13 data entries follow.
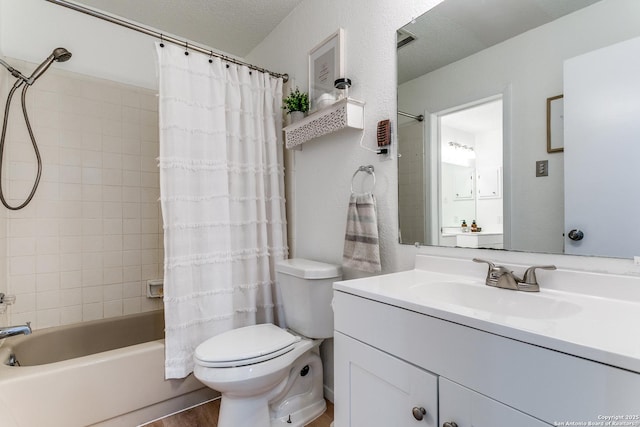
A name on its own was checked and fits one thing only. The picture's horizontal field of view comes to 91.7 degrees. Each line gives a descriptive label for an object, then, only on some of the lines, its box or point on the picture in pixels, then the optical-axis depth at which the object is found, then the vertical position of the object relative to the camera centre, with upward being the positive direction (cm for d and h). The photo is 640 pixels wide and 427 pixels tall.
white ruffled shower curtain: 159 +6
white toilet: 133 -67
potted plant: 183 +62
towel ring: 151 +18
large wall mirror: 86 +27
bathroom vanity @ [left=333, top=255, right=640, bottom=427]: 55 -32
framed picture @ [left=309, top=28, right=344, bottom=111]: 165 +80
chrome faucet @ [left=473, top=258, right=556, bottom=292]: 95 -23
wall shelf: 150 +45
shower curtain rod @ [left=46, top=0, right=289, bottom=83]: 150 +95
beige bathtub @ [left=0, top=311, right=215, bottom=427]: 133 -83
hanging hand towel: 138 -13
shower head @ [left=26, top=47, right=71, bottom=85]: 175 +86
